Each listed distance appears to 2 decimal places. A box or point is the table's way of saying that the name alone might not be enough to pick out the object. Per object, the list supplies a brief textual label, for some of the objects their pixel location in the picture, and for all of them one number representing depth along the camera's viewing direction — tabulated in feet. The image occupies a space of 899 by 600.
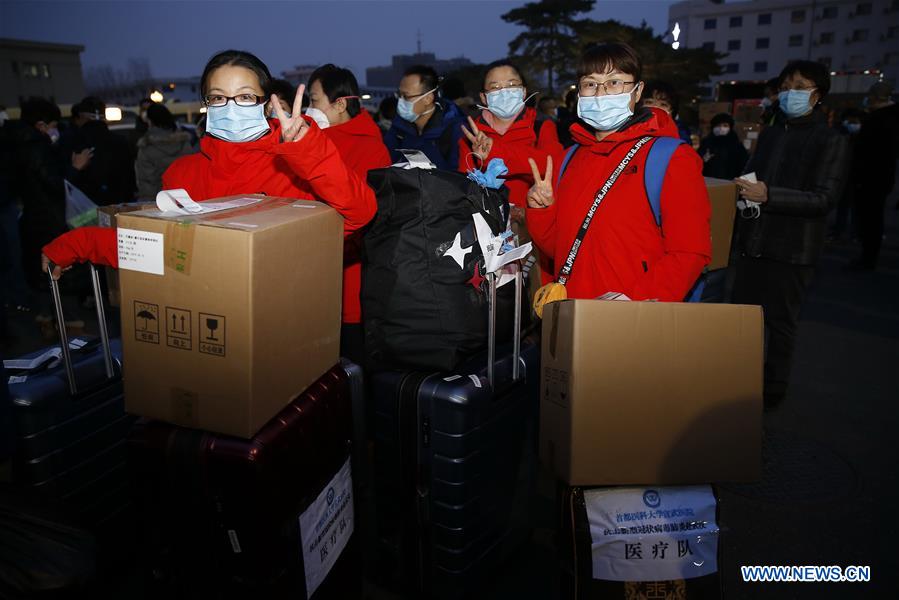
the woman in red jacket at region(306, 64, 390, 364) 9.47
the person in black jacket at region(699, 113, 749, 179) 24.59
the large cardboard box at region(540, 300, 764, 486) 5.75
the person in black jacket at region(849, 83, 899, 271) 24.36
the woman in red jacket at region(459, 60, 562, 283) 11.87
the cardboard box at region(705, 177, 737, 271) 10.89
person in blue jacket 14.32
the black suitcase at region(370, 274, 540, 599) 7.29
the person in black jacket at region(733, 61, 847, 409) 11.70
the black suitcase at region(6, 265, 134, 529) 7.23
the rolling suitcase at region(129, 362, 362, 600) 5.90
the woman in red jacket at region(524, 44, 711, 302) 6.91
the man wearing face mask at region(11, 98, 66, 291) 18.63
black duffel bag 7.22
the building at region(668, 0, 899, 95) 189.16
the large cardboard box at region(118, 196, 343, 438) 5.32
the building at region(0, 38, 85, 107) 153.07
